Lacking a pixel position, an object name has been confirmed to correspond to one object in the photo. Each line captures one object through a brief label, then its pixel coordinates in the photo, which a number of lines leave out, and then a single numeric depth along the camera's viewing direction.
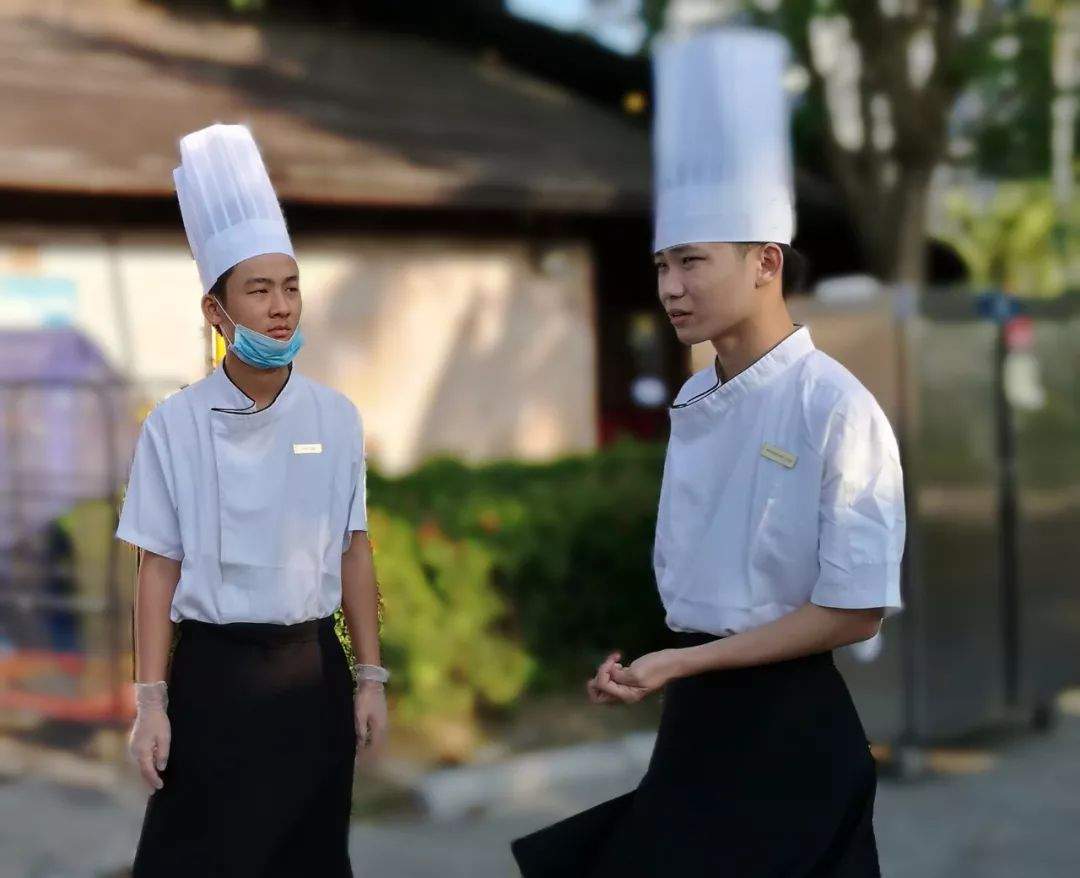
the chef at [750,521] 2.64
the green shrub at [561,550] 7.40
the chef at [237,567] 3.02
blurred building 9.47
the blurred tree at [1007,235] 35.97
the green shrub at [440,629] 6.90
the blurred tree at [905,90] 10.75
